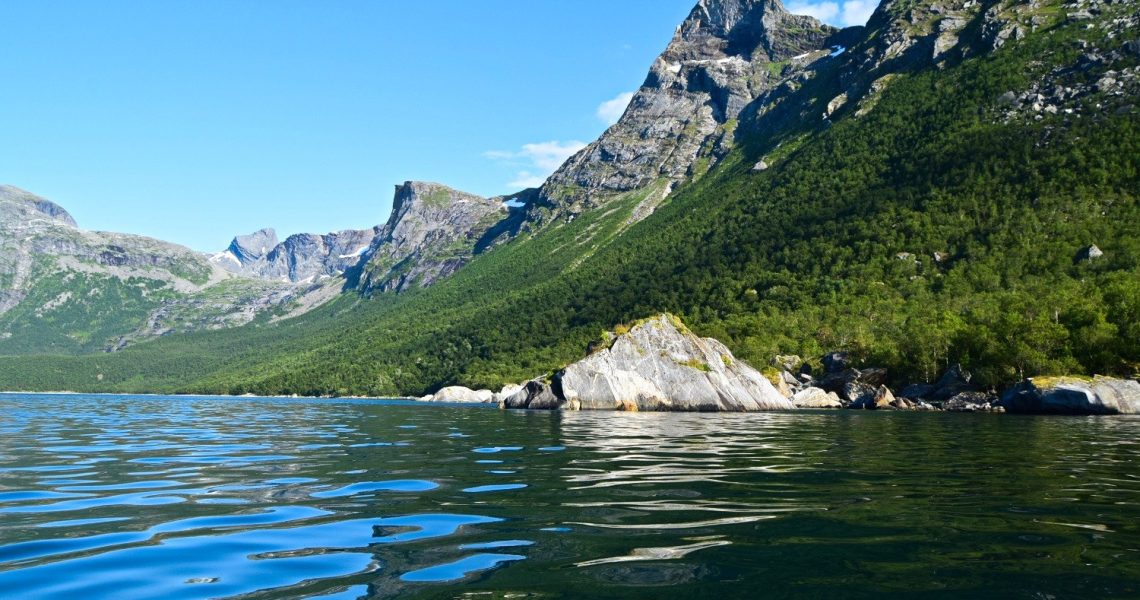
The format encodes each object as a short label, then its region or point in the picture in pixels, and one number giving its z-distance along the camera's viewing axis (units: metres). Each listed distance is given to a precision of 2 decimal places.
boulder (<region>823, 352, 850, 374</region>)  95.62
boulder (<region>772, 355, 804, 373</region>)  103.12
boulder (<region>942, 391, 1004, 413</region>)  66.82
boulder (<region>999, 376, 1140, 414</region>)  54.97
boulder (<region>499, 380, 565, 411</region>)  72.69
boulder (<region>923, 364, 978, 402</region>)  76.56
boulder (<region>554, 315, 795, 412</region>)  71.12
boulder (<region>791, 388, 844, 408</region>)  80.94
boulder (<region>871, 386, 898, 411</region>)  77.20
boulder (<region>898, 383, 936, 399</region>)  79.56
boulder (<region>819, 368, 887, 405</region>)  82.06
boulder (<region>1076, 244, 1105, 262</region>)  103.78
